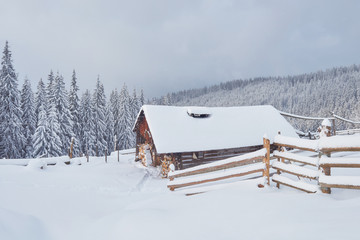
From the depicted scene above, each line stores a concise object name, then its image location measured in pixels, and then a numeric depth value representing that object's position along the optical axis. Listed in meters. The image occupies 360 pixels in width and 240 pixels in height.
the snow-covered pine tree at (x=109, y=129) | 45.28
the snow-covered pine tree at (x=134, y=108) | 49.89
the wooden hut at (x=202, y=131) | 17.47
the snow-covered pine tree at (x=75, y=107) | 37.22
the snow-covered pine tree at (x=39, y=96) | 33.19
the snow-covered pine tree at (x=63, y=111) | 33.12
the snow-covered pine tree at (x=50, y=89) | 33.00
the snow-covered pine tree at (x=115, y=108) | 48.06
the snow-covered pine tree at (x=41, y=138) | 29.20
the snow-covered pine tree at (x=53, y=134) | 29.98
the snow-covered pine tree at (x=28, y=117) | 31.64
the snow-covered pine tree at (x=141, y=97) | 56.59
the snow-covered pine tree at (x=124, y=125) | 46.06
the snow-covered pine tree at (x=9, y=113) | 27.92
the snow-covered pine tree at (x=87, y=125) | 38.69
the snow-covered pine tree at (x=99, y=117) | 41.22
